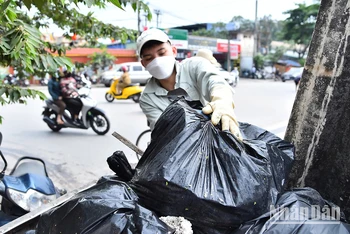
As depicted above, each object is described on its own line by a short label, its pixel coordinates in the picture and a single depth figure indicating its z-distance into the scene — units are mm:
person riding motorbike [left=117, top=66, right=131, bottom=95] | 11805
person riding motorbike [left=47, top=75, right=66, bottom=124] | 6973
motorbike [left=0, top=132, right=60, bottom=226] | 1926
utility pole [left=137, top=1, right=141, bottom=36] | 23975
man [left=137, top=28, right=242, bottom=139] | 1782
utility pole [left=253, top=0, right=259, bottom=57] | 36503
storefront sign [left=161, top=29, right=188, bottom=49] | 29056
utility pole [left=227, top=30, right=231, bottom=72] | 34062
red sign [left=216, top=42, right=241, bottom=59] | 35156
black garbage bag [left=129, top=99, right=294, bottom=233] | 1148
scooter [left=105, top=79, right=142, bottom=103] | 11578
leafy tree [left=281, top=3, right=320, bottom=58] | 33938
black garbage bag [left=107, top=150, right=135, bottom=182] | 1625
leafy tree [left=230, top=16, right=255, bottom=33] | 43812
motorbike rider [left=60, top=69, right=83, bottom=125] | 6945
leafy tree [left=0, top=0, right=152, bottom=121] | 1550
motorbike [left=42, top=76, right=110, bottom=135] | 6797
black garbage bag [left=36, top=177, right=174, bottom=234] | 1118
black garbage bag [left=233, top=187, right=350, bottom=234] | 1137
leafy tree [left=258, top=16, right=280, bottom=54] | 49356
